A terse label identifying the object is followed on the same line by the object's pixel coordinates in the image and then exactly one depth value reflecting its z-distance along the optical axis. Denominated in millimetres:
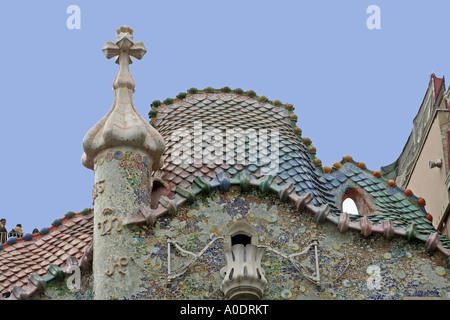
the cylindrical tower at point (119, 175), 18453
